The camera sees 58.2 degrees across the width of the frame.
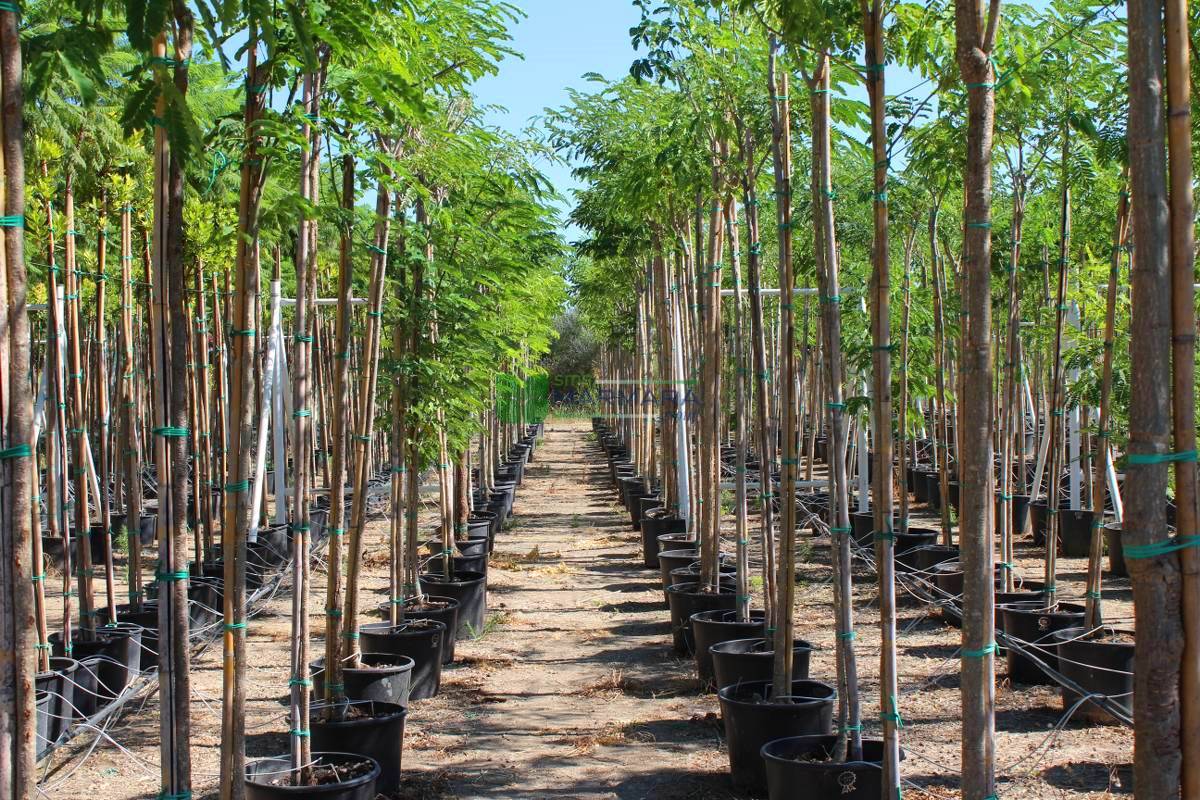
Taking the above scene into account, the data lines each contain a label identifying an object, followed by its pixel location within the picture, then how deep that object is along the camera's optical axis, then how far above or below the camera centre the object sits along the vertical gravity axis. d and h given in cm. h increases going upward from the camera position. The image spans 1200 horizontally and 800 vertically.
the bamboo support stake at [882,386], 377 +2
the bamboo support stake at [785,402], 498 -5
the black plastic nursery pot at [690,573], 920 -154
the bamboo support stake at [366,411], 561 -6
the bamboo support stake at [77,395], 674 +8
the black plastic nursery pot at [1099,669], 588 -156
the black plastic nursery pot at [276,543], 1154 -155
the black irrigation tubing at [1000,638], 523 -166
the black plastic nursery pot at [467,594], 898 -165
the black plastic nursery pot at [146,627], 746 -156
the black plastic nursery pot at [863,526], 1224 -156
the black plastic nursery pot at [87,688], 647 -173
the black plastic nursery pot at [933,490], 1518 -143
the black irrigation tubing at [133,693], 587 -184
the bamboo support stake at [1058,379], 702 +6
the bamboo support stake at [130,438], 721 -24
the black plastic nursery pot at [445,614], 781 -160
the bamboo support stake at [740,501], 688 -69
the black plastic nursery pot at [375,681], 608 -160
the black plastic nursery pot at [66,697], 604 -167
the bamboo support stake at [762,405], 576 -7
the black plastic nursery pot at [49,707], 580 -167
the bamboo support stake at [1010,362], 745 +22
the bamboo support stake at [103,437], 725 -22
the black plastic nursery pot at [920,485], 1653 -146
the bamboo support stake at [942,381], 984 +8
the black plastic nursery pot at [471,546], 1104 -155
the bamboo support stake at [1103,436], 597 -31
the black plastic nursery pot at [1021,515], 1282 -151
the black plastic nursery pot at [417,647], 709 -164
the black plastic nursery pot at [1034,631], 683 -157
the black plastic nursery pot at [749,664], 621 -158
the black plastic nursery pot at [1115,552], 1017 -159
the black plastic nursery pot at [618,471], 2110 -153
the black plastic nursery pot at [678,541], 1093 -151
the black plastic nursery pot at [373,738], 516 -163
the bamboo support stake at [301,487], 436 -39
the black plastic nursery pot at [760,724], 517 -161
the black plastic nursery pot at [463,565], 1016 -157
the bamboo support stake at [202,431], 905 -26
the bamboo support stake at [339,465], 488 -31
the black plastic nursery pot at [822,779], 435 -158
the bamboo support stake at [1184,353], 233 +7
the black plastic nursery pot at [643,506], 1481 -154
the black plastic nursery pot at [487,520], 1271 -151
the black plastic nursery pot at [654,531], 1247 -158
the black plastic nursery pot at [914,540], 1074 -151
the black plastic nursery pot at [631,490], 1648 -150
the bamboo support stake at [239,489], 337 -28
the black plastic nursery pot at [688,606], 808 -160
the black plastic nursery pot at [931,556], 977 -152
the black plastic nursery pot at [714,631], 693 -155
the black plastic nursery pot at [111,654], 682 -159
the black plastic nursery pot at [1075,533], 1148 -157
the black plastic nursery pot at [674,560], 1003 -155
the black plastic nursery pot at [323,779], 427 -159
